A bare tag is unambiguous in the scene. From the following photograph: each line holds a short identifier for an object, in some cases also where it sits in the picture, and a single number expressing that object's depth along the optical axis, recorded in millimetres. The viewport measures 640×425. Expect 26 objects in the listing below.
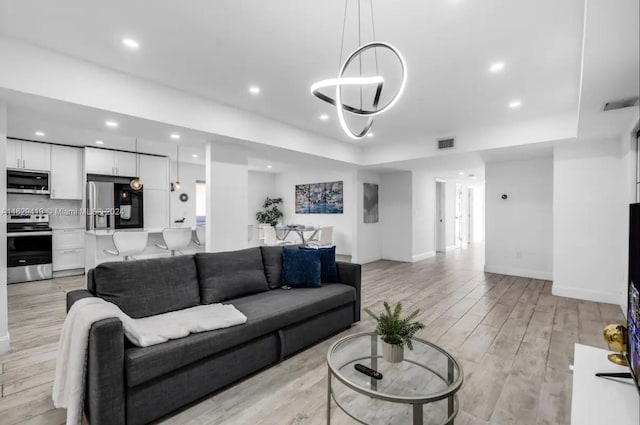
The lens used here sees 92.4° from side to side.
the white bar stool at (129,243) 4555
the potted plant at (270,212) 9642
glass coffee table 1487
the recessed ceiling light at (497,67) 2986
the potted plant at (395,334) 1783
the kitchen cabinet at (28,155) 5422
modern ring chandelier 1987
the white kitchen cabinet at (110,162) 6070
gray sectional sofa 1662
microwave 5409
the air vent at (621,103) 2947
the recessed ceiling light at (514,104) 3923
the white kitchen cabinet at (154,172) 6746
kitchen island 5176
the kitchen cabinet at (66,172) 5859
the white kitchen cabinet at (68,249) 5809
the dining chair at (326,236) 7398
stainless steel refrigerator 6031
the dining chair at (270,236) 7477
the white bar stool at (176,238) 5150
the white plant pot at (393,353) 1780
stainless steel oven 5332
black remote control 1660
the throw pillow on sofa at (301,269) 3193
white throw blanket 1664
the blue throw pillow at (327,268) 3412
